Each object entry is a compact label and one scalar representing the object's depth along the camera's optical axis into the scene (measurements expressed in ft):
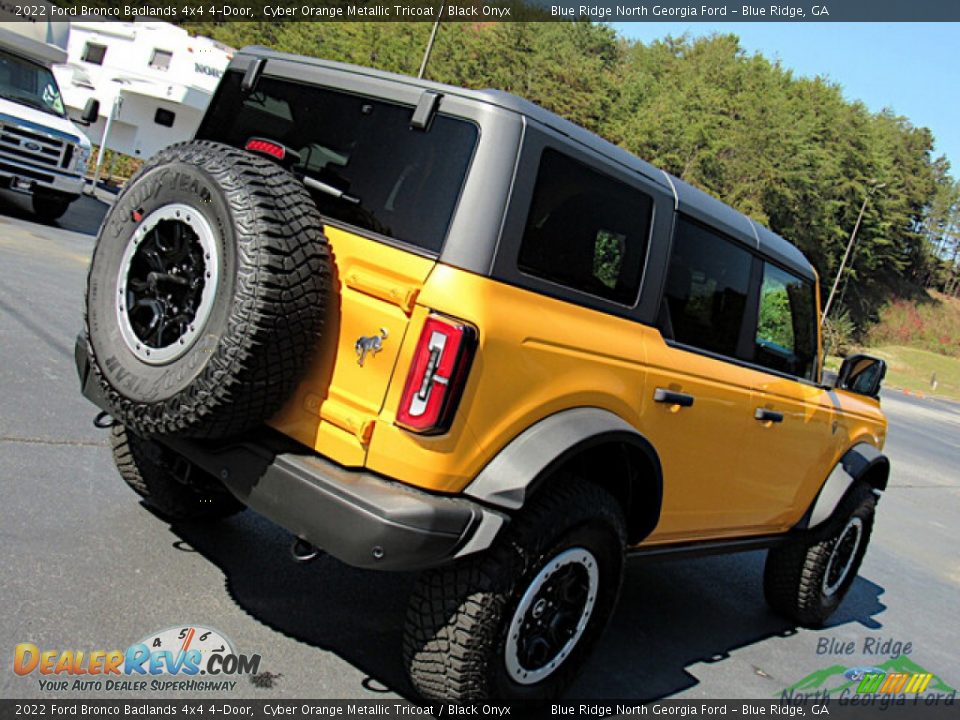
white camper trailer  84.74
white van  41.14
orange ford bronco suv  8.87
